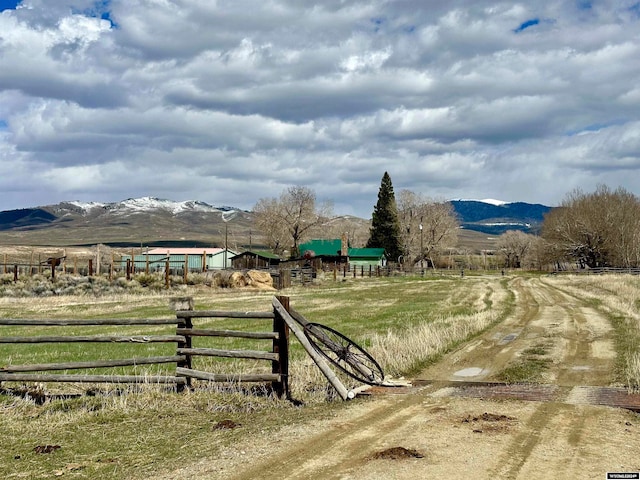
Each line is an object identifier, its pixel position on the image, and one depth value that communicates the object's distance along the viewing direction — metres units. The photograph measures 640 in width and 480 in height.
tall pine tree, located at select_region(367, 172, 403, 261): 108.38
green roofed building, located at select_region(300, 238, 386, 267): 104.62
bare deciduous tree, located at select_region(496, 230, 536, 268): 153.89
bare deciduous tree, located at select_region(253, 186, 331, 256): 124.06
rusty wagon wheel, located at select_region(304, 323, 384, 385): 11.54
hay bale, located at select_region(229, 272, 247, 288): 56.25
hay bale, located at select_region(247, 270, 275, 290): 56.00
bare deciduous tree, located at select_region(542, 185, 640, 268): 86.75
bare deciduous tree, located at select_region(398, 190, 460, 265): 119.56
